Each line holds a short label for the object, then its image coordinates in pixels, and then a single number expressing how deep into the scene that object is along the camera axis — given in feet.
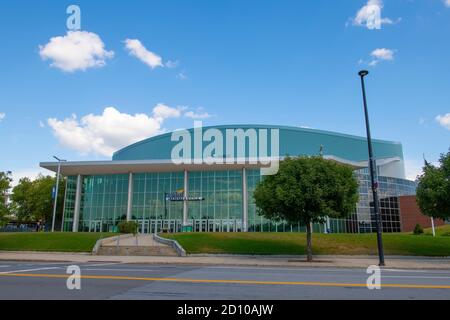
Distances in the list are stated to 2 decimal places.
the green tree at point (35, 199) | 231.91
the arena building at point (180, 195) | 160.97
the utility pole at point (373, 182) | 62.73
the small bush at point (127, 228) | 132.77
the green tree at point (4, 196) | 104.15
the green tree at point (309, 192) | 72.28
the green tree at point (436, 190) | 75.82
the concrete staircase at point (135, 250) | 89.04
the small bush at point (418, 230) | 150.50
